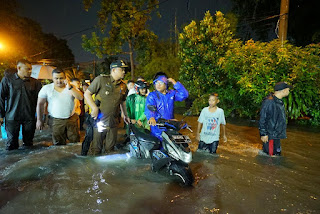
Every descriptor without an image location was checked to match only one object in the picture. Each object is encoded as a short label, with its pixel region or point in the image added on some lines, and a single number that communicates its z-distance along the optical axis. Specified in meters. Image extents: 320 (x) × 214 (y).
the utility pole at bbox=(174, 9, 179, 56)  20.98
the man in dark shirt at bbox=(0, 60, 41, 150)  5.06
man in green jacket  5.44
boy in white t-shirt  5.02
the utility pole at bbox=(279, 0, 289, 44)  9.83
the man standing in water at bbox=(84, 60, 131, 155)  4.40
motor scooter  3.23
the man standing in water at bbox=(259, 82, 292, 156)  4.84
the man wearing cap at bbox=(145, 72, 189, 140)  3.94
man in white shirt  5.15
